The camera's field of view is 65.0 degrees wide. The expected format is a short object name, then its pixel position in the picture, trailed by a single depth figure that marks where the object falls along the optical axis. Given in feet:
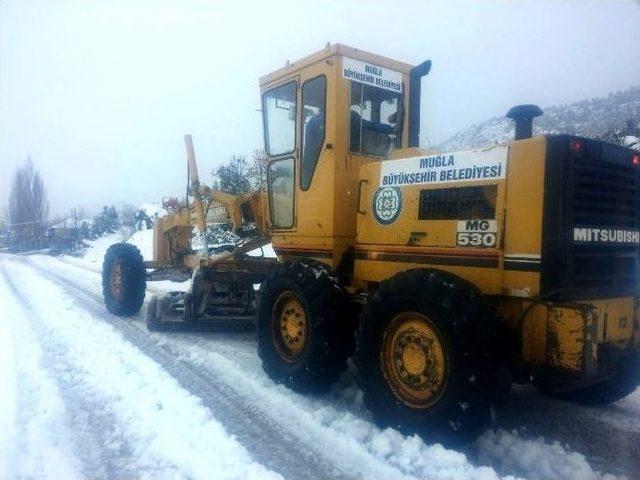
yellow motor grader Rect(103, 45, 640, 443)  10.46
